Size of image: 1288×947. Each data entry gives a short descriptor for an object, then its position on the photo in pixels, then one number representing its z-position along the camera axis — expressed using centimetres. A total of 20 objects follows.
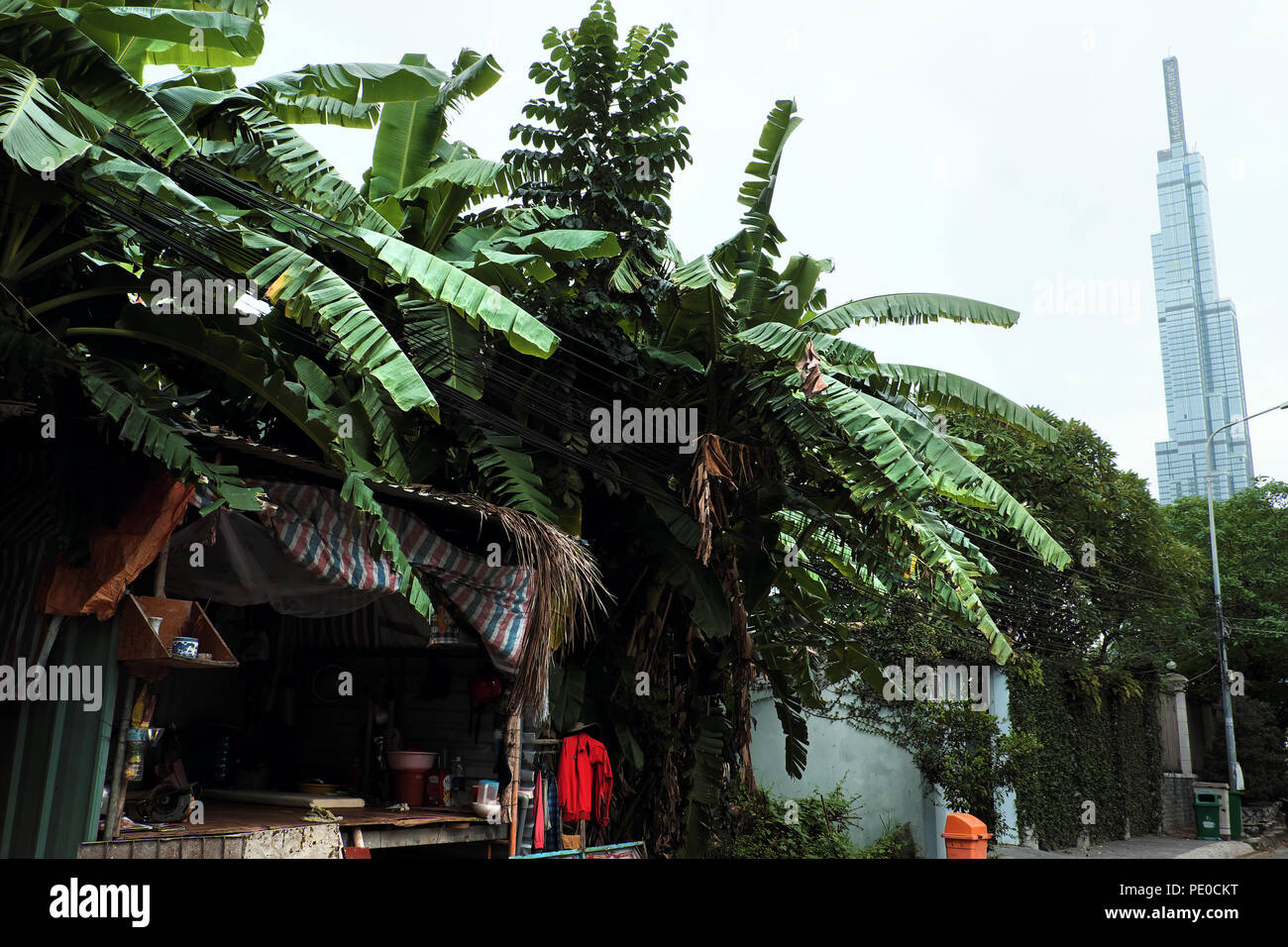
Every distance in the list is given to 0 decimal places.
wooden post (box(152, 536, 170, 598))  672
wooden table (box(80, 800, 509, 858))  634
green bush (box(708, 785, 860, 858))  1348
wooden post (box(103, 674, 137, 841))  624
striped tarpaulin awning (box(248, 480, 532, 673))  741
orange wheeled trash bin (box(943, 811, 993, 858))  1101
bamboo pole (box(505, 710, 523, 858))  913
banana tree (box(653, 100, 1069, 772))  928
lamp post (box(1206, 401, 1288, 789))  2114
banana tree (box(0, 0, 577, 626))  612
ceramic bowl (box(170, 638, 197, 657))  667
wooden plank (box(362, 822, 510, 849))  818
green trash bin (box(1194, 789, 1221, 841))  2167
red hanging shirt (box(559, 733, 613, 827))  1005
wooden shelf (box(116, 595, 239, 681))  632
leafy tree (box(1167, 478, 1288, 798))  2633
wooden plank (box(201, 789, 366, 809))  812
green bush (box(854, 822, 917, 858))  1515
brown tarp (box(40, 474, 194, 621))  625
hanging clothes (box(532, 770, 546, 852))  973
